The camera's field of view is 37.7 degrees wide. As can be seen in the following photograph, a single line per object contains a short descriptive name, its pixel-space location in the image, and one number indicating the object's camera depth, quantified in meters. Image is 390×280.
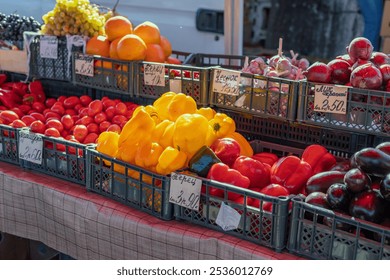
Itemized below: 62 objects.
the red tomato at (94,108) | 2.97
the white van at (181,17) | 5.90
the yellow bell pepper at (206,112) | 2.51
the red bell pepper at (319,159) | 2.26
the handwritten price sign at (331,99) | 2.22
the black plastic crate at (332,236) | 1.78
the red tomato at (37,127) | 2.77
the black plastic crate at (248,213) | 1.95
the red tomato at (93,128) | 2.86
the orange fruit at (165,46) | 3.28
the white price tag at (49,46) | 3.39
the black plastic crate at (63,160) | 2.56
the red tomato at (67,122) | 2.92
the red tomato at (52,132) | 2.73
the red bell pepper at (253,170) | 2.22
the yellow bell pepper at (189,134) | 2.26
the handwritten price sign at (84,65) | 3.12
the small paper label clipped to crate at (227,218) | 2.05
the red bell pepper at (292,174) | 2.18
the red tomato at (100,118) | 2.91
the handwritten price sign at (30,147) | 2.68
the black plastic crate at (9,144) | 2.78
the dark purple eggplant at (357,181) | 1.88
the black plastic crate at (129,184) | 2.23
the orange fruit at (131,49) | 2.99
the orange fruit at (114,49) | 3.10
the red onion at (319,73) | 2.31
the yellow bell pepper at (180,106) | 2.48
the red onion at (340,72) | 2.35
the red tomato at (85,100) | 3.21
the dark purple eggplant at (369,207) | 1.83
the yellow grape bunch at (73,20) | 3.38
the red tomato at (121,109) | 2.96
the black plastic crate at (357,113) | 2.15
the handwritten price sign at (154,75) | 2.85
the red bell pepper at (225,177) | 2.12
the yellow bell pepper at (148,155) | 2.26
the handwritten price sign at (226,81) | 2.56
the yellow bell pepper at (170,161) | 2.20
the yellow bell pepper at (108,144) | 2.40
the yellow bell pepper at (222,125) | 2.44
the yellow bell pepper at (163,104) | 2.55
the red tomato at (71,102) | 3.20
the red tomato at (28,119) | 2.96
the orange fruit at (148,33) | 3.21
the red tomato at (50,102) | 3.35
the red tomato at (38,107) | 3.27
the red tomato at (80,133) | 2.81
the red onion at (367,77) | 2.17
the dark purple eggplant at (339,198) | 1.90
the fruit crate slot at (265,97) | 2.38
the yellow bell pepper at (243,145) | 2.49
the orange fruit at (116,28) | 3.20
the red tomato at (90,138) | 2.78
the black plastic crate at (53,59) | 3.32
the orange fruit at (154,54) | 3.11
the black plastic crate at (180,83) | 2.71
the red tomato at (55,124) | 2.84
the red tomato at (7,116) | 2.99
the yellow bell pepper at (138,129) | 2.33
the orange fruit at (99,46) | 3.19
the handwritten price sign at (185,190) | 2.12
